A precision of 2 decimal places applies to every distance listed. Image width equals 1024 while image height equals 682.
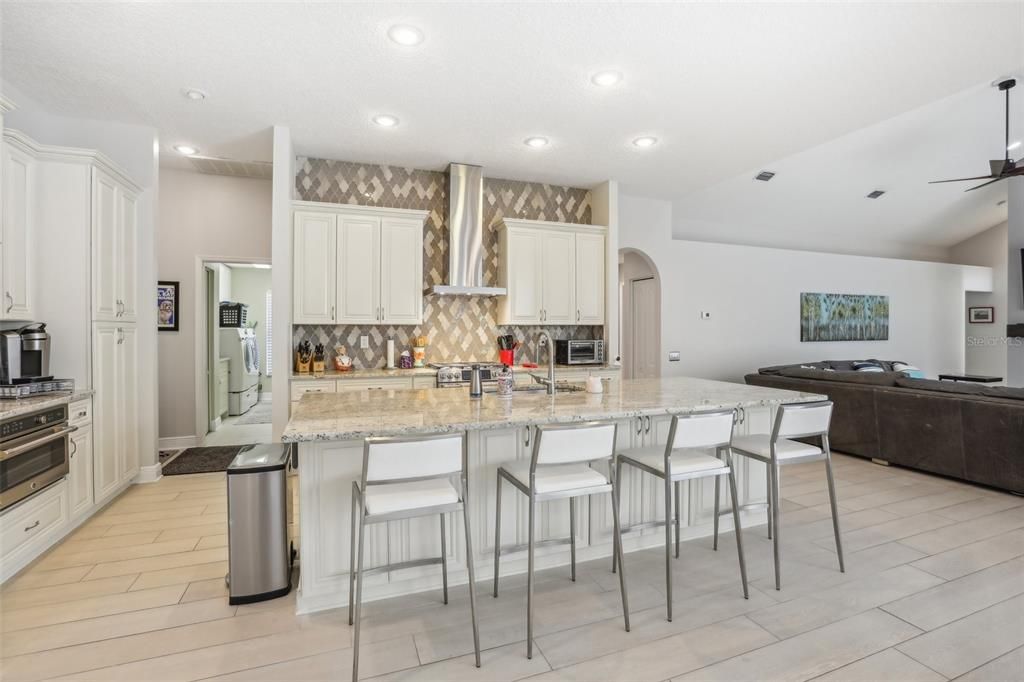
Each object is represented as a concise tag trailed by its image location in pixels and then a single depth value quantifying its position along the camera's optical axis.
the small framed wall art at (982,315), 9.73
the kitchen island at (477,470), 2.29
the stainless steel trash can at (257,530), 2.34
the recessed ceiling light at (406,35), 2.73
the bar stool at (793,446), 2.62
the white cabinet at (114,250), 3.45
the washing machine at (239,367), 7.68
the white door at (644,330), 6.79
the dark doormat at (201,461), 4.53
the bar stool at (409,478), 1.90
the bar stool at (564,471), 2.10
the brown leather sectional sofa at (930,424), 3.83
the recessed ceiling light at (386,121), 3.87
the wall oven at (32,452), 2.46
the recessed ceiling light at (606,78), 3.21
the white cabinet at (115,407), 3.45
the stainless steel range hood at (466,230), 5.00
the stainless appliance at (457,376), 4.42
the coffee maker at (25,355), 2.93
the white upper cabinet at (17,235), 2.92
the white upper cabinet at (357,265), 4.50
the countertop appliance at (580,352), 5.29
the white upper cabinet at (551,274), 5.23
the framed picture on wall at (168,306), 5.25
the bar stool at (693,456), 2.36
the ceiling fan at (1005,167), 4.62
